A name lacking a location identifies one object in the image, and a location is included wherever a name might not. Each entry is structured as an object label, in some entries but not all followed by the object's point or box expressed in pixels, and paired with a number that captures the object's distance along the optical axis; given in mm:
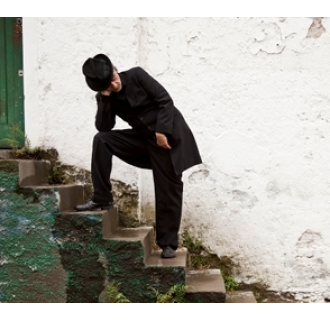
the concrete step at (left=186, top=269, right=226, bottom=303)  4066
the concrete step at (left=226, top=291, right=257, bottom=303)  4594
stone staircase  4141
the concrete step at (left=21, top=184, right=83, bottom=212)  4324
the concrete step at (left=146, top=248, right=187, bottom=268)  4168
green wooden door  5418
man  4121
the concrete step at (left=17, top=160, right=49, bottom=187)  4398
